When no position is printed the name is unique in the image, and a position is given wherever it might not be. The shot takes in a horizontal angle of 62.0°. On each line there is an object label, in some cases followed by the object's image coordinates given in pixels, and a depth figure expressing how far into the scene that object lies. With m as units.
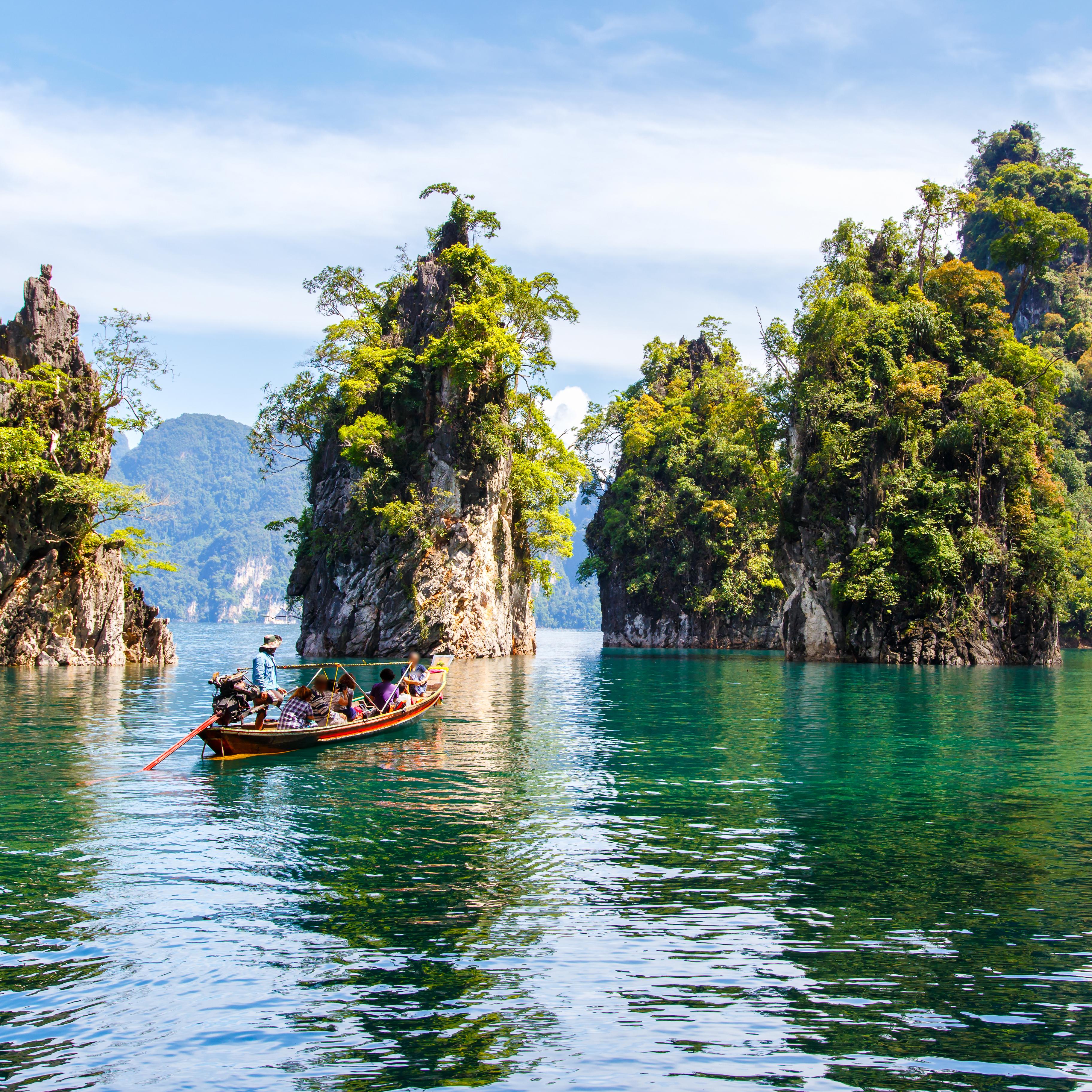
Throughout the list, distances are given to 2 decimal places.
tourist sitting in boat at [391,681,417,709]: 21.86
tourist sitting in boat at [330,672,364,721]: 20.48
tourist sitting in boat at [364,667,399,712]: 21.66
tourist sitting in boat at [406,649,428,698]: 24.03
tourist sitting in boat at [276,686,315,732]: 18.34
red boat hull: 17.08
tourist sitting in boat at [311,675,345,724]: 19.28
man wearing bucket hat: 18.17
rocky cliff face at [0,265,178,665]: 35.91
